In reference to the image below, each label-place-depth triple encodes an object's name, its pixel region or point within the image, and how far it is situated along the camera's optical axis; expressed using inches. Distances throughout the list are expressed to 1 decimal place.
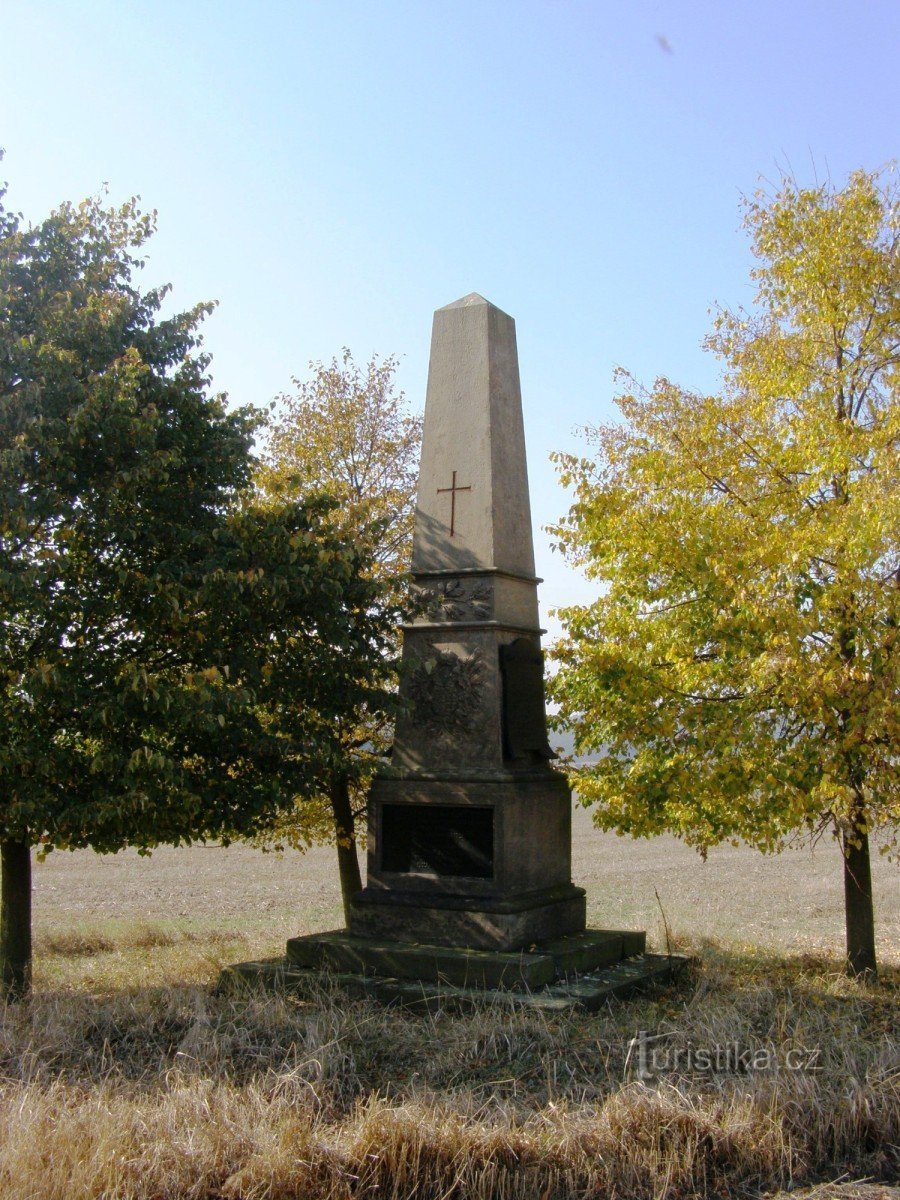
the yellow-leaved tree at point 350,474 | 479.2
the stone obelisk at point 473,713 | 362.0
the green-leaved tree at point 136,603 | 334.6
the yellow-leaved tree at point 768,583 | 339.3
